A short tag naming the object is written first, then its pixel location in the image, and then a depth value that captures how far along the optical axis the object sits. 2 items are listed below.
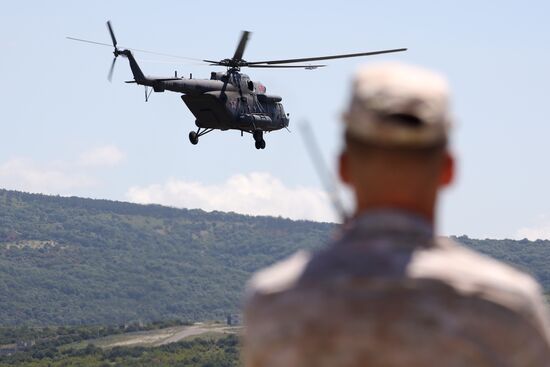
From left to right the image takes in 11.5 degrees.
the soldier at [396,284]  6.95
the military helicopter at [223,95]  114.09
